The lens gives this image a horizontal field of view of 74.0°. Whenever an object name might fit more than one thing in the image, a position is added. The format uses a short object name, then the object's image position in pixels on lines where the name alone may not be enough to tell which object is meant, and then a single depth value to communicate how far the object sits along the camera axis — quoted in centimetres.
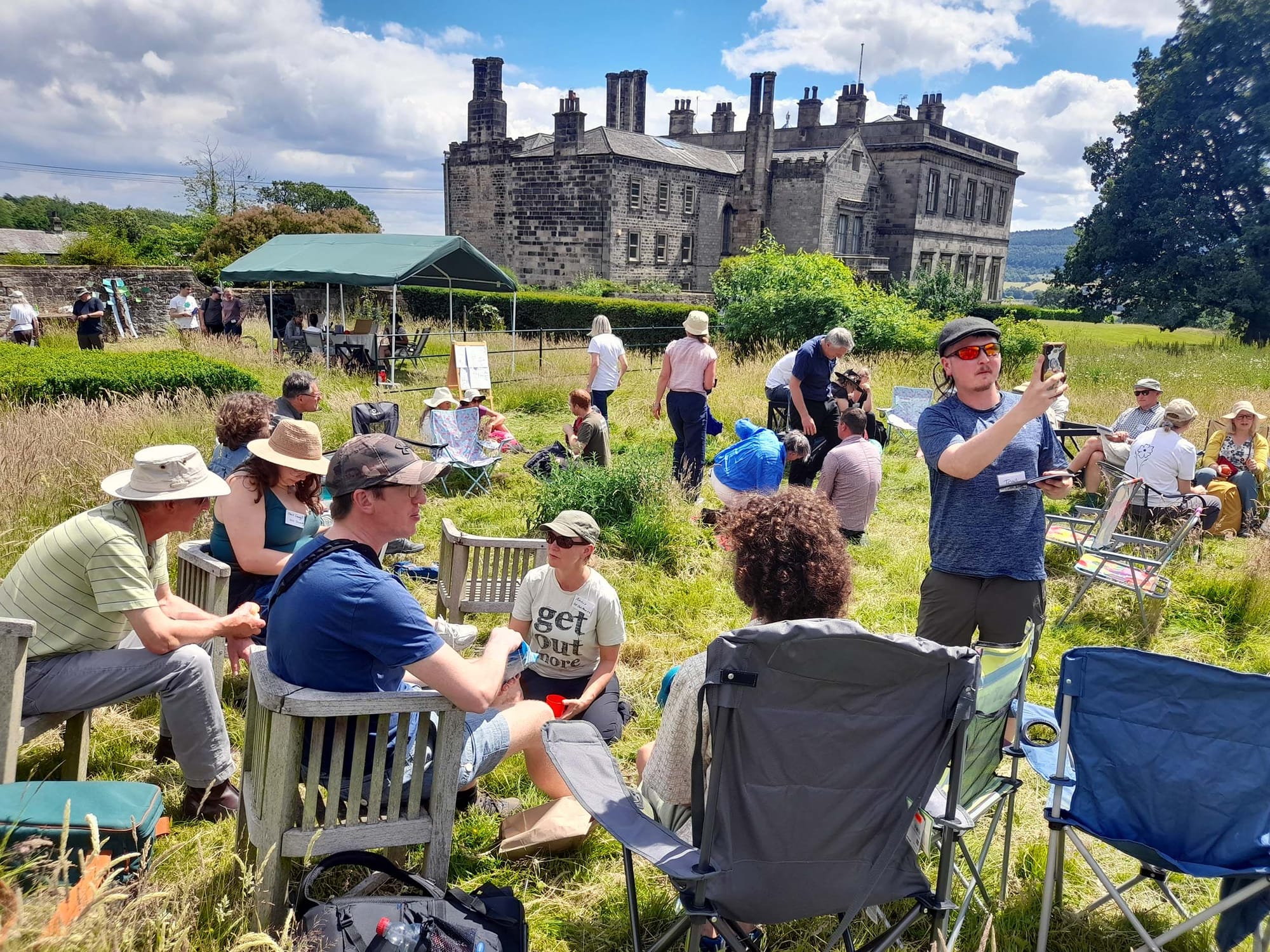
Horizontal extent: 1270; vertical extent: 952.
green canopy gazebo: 1373
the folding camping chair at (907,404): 1054
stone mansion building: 3125
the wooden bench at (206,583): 350
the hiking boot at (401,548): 587
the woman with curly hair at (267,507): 371
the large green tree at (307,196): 6875
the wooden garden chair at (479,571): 457
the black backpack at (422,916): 193
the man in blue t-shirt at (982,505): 303
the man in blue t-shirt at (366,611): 223
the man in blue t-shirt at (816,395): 750
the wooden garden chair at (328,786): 221
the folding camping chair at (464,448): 798
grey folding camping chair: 190
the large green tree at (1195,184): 2997
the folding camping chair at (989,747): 242
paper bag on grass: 289
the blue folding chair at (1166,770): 225
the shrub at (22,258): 2508
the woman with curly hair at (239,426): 442
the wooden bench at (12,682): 253
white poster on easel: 1179
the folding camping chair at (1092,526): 500
